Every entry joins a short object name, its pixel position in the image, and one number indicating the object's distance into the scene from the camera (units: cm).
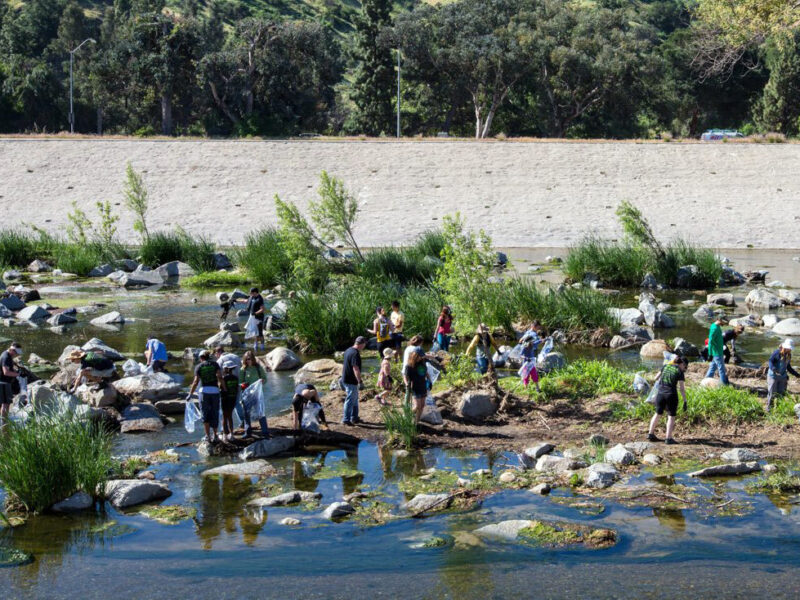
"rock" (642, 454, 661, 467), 1260
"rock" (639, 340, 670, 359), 1980
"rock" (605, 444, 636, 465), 1261
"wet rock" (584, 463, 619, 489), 1176
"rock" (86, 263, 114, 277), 3419
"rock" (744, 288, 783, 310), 2650
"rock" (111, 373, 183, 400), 1614
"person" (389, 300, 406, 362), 1931
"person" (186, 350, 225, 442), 1334
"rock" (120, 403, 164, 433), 1454
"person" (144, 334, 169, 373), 1805
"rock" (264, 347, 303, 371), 1903
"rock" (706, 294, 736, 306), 2692
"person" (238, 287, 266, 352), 2122
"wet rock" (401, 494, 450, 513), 1116
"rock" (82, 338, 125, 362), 1880
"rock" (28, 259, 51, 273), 3538
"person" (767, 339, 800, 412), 1447
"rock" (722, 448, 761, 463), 1260
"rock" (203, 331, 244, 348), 2122
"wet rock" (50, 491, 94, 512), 1119
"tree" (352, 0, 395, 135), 7044
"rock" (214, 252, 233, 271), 3518
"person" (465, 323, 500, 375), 1584
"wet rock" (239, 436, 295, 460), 1317
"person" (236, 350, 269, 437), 1388
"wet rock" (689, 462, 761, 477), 1216
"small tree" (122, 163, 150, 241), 3824
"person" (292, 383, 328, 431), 1399
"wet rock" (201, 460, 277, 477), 1247
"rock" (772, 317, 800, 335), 2241
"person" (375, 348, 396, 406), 1603
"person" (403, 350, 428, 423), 1401
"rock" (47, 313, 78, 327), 2438
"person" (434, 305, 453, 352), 1939
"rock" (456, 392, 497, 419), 1490
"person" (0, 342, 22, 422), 1471
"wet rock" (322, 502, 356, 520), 1099
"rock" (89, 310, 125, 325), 2450
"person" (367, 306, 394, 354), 1898
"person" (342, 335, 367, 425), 1459
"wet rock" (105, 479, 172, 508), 1134
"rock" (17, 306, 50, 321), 2506
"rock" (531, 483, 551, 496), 1159
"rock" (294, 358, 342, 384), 1778
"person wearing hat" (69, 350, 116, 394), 1574
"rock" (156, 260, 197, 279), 3347
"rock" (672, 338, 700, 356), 1979
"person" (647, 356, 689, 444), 1320
